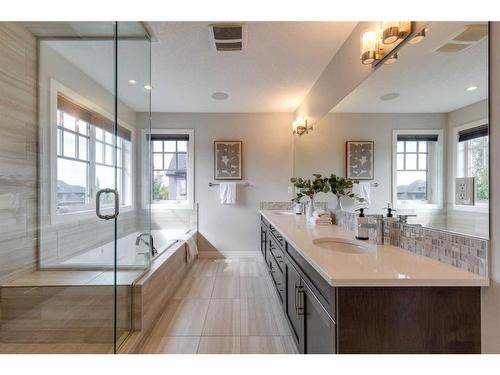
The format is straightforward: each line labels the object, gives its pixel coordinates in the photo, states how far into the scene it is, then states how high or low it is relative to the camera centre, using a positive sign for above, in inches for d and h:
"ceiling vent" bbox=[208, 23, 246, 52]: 72.2 +48.3
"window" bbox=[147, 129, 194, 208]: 156.0 +11.1
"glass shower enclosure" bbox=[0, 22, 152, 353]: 67.5 -4.0
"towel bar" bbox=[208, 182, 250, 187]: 155.0 +2.6
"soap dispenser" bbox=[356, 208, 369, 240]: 63.8 -11.5
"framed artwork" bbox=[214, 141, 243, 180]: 153.9 +18.7
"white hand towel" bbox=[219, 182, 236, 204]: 151.5 -3.8
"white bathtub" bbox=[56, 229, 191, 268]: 74.8 -23.0
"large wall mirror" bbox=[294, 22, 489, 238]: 37.8 +12.1
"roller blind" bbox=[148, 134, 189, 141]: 155.4 +32.5
